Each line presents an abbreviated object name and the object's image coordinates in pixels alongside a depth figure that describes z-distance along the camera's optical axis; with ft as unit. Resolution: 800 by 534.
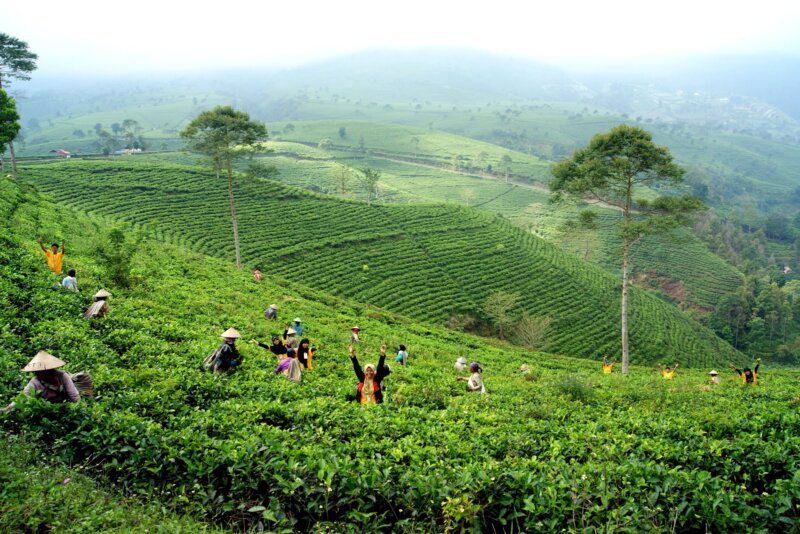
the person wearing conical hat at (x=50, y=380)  23.97
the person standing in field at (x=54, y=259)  50.11
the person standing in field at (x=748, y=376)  55.01
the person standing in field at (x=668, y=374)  66.80
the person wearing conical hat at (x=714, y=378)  56.44
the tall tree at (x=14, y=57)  129.08
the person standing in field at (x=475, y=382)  38.60
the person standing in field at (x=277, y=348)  41.04
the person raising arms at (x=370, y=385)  30.96
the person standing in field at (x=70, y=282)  44.42
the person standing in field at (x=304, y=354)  41.45
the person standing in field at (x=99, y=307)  39.14
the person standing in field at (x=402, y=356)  55.01
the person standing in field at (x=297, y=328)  55.83
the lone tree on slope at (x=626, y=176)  78.48
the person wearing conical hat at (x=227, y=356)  34.24
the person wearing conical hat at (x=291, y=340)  47.78
